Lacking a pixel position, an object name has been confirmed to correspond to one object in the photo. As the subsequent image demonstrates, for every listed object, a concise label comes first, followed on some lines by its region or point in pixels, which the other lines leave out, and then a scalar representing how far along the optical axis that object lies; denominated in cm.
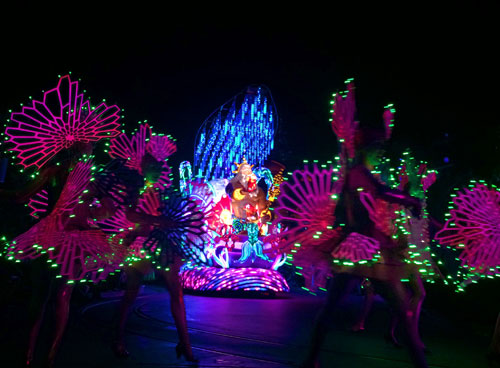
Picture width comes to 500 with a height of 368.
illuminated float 1518
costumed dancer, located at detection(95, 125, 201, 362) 448
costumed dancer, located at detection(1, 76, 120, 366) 392
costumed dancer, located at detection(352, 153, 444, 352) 415
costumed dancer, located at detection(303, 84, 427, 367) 372
